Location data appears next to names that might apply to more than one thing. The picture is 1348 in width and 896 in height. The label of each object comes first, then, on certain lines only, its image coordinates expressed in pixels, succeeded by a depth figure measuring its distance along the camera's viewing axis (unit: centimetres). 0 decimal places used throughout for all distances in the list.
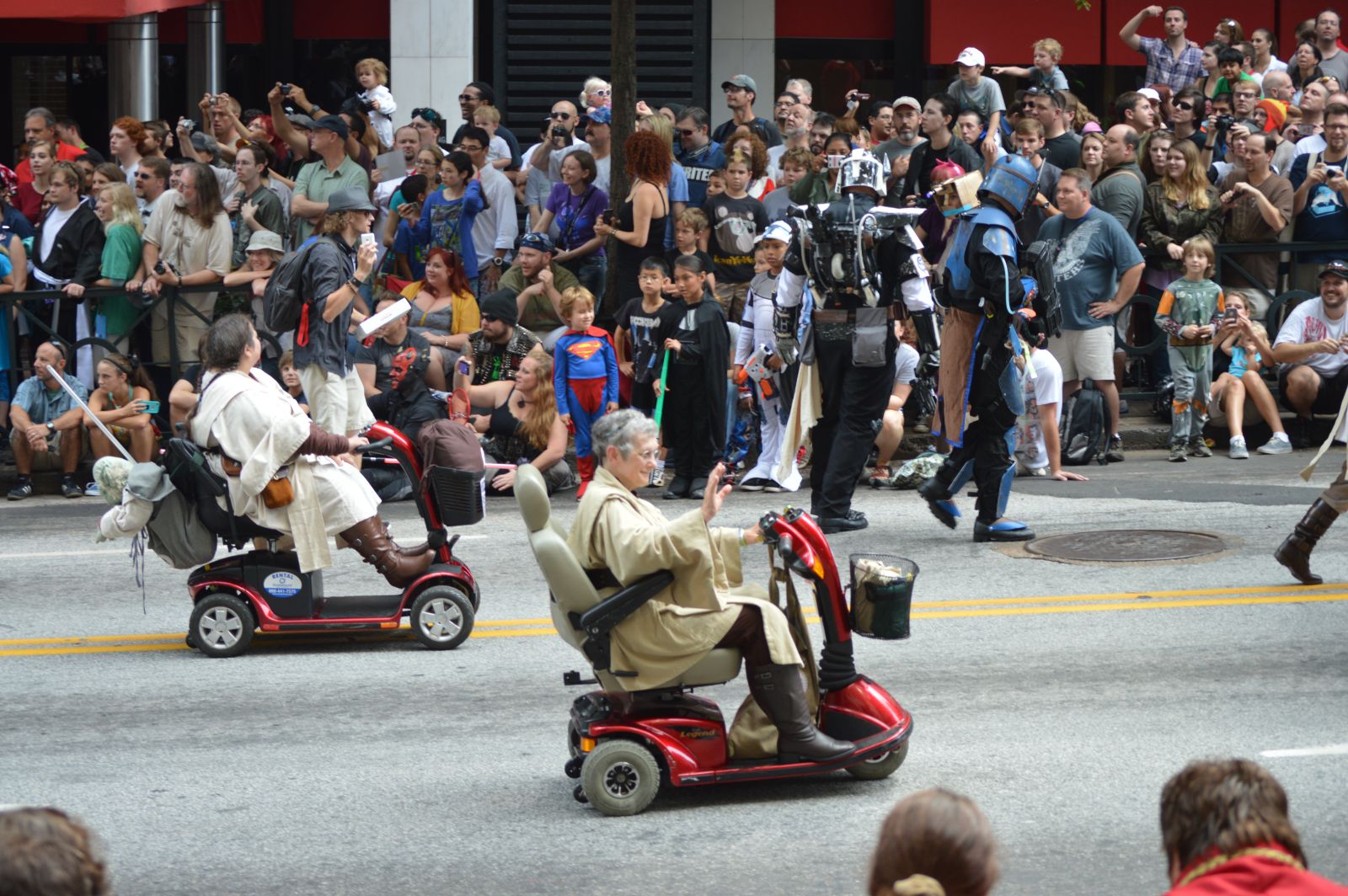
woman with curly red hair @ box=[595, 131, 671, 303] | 1467
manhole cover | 1071
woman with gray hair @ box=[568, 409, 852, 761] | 662
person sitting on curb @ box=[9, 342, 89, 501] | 1379
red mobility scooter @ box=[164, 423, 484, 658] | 921
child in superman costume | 1348
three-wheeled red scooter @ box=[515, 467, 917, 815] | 671
